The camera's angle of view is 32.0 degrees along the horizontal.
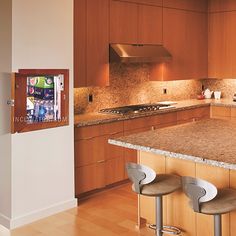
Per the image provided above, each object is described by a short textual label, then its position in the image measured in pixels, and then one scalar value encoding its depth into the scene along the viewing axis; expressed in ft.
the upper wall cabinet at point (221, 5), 22.04
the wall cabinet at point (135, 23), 17.87
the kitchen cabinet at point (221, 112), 21.07
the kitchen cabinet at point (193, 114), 20.03
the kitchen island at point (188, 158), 10.00
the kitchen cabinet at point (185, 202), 10.48
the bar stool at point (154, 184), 10.48
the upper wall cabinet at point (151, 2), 18.82
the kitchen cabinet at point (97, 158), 15.56
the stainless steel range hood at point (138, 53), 17.57
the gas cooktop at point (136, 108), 17.86
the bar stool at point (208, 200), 9.21
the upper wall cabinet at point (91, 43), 16.39
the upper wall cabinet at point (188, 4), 20.50
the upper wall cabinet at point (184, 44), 20.59
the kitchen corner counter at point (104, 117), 15.69
